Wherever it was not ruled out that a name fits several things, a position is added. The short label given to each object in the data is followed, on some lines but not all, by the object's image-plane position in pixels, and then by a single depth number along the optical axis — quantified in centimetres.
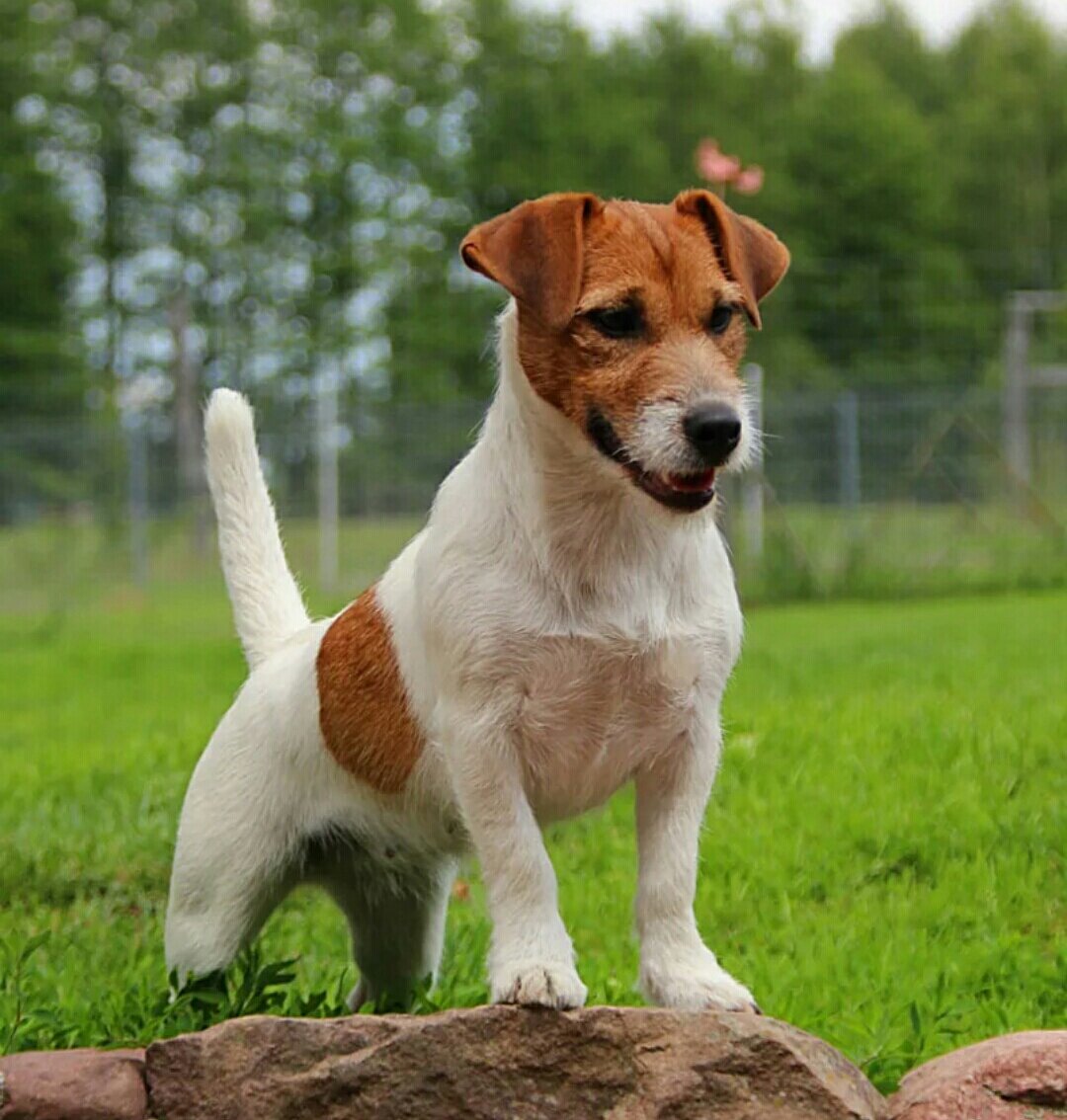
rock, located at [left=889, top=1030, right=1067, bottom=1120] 303
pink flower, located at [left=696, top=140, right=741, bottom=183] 1046
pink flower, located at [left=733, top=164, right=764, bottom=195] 1012
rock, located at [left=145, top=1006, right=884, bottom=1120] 303
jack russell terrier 306
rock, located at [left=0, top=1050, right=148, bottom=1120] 310
